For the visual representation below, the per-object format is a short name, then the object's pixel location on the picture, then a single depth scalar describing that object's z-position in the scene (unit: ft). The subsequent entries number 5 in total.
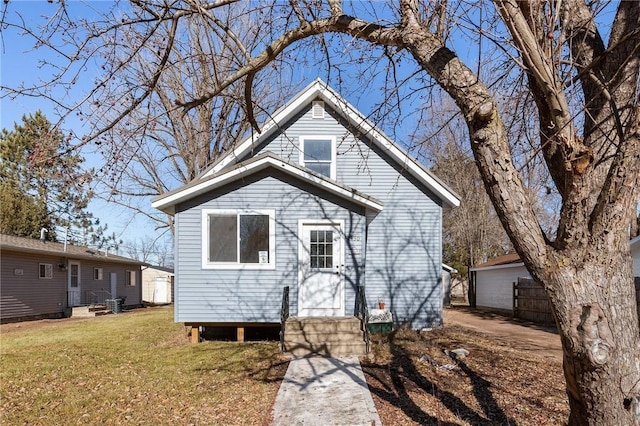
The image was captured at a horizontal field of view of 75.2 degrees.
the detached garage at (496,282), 62.85
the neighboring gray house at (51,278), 57.52
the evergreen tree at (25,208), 90.33
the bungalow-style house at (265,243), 31.32
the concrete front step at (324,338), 26.45
